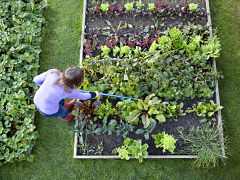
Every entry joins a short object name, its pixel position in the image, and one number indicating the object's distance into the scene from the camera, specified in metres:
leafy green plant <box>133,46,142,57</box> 4.22
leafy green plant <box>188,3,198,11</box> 4.52
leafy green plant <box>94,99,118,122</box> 3.93
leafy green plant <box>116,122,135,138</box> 3.92
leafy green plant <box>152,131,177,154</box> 3.62
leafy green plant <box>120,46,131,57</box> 4.25
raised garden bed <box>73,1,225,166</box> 3.88
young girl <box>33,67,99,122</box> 2.79
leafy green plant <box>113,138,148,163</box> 3.68
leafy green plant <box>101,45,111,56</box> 4.35
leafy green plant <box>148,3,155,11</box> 4.61
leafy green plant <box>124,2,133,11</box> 4.64
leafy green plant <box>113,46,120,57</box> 4.37
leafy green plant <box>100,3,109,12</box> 4.69
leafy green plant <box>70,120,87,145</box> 3.98
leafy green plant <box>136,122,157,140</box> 3.89
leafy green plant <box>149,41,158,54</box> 4.18
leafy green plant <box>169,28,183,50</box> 4.12
